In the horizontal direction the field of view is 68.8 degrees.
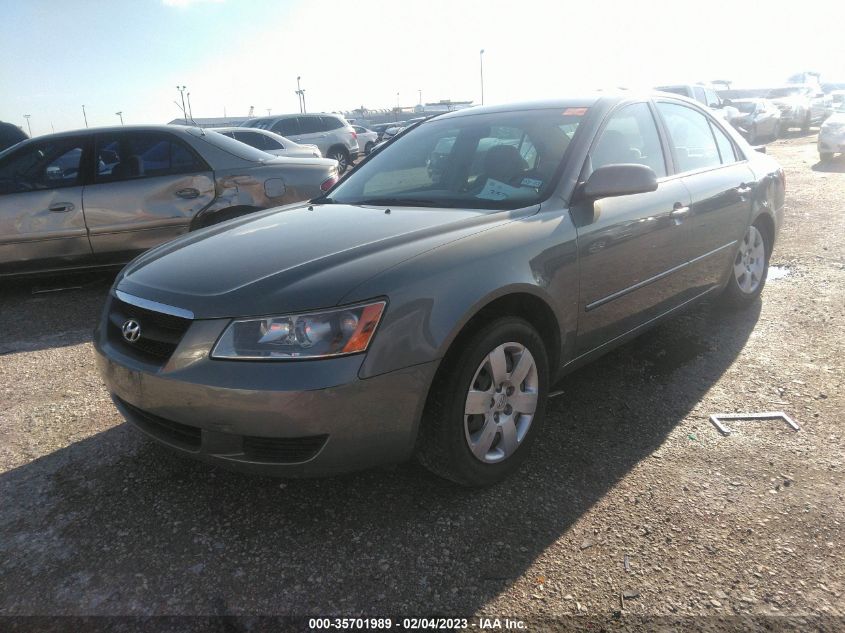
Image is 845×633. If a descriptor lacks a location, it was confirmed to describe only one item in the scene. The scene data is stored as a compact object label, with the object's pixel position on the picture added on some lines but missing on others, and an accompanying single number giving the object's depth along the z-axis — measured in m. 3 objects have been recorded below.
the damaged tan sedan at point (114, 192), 5.30
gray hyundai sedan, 2.05
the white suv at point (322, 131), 18.12
